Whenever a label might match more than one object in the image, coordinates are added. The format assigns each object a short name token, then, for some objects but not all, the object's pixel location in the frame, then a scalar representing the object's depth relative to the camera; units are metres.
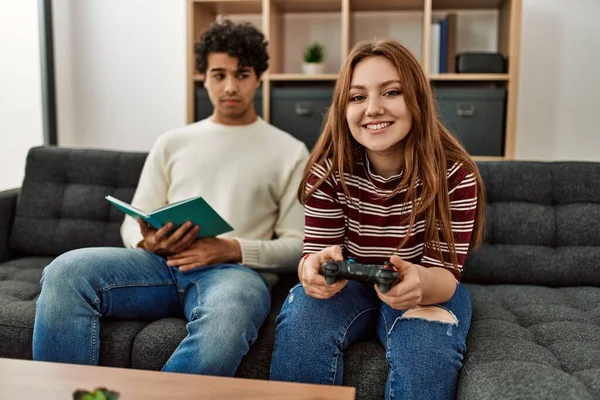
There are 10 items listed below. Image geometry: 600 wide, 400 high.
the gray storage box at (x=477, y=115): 2.48
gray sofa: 1.38
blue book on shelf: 2.55
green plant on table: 1.05
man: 1.50
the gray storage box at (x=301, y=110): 2.54
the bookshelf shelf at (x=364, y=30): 2.50
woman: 1.39
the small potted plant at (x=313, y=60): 2.66
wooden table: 1.07
